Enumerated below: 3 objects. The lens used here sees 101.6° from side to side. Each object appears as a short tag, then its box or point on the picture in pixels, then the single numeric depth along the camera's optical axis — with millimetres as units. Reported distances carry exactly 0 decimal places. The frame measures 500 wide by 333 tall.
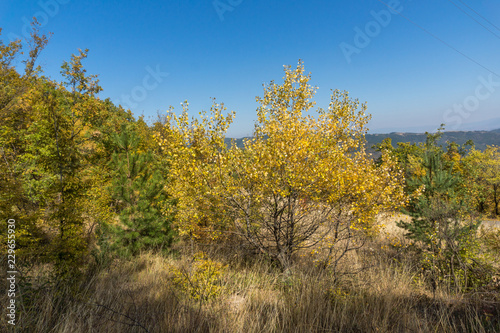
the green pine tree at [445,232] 5094
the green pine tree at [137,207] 6868
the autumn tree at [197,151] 4297
